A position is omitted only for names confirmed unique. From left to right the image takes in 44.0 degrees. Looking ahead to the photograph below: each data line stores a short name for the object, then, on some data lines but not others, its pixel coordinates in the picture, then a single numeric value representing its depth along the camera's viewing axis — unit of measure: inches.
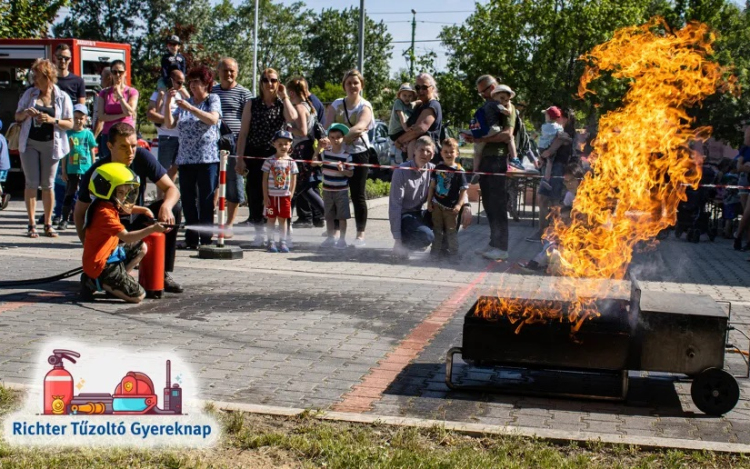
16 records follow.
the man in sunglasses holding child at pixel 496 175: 498.9
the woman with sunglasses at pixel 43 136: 502.0
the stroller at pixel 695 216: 633.6
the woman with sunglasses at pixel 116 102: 541.3
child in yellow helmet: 327.3
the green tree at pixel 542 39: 1050.1
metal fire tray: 231.6
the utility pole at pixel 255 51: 1944.3
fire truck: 851.4
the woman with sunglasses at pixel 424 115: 508.7
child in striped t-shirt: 510.9
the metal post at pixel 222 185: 457.7
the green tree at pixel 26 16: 1119.0
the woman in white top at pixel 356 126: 519.5
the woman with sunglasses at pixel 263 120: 502.9
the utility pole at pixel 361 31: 1250.8
